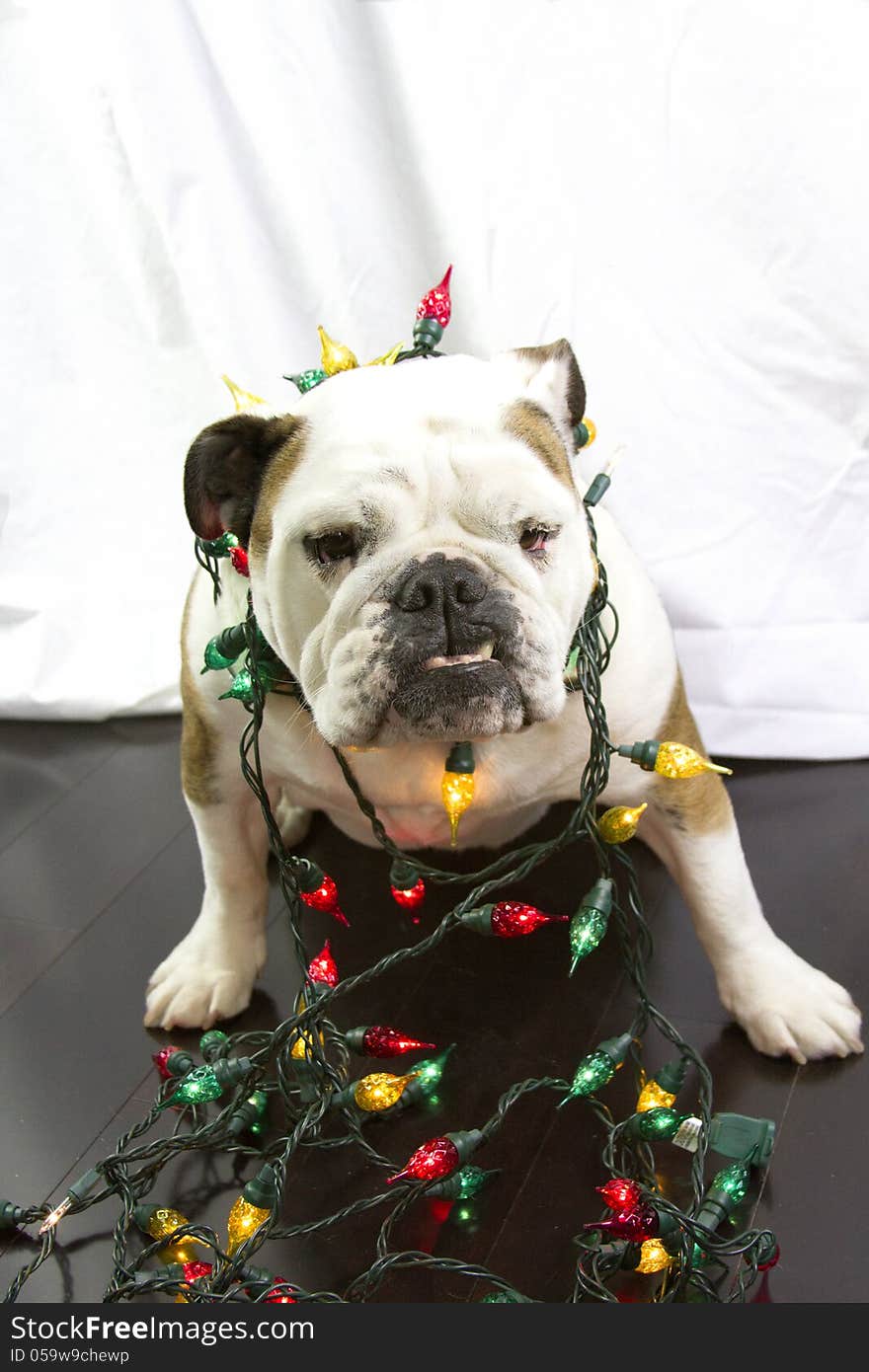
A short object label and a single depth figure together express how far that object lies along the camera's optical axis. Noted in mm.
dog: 1347
